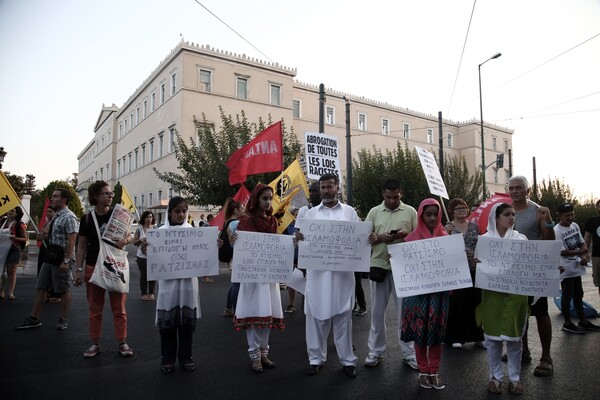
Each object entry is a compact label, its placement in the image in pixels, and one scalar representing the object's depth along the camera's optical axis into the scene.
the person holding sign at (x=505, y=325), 4.19
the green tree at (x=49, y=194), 27.37
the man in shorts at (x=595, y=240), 7.21
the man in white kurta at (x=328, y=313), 4.66
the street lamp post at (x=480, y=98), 23.33
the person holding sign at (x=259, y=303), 4.81
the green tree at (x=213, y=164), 22.34
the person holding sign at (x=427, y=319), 4.32
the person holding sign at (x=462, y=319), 5.55
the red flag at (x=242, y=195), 11.22
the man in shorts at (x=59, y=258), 6.48
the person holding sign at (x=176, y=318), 4.76
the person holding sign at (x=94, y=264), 5.25
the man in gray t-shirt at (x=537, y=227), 4.76
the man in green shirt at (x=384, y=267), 5.01
